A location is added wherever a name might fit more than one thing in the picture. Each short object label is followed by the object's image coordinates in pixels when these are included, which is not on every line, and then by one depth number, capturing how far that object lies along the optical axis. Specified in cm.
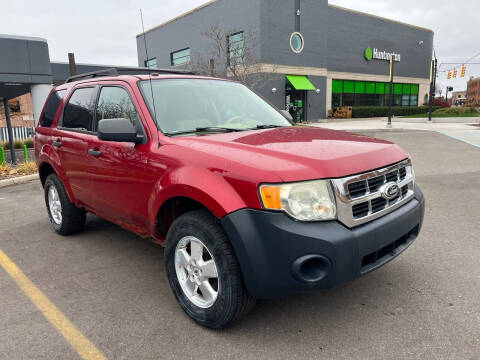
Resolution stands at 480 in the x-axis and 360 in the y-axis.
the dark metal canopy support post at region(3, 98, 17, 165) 1361
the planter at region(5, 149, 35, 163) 1446
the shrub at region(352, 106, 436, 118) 3350
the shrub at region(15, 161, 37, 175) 997
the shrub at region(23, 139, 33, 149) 1936
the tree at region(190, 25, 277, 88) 2559
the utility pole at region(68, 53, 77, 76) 1370
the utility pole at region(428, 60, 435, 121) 2627
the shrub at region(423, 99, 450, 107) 4175
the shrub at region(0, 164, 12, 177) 967
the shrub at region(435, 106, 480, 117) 3105
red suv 227
